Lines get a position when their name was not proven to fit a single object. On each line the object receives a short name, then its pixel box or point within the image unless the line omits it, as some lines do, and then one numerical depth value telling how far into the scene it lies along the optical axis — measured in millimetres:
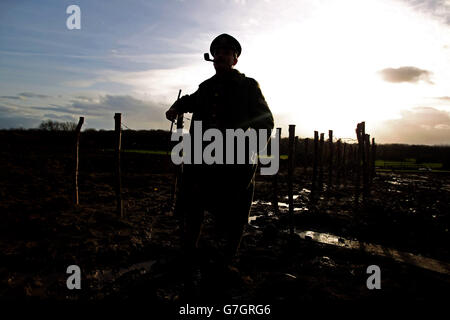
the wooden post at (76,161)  6941
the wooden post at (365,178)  9150
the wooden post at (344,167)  18328
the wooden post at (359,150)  9547
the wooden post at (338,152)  17353
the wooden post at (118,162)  6230
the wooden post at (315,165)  9203
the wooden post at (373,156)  17200
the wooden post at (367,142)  13166
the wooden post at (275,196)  8401
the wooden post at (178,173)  6885
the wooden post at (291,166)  5646
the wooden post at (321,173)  12627
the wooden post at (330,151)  12766
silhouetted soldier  2490
